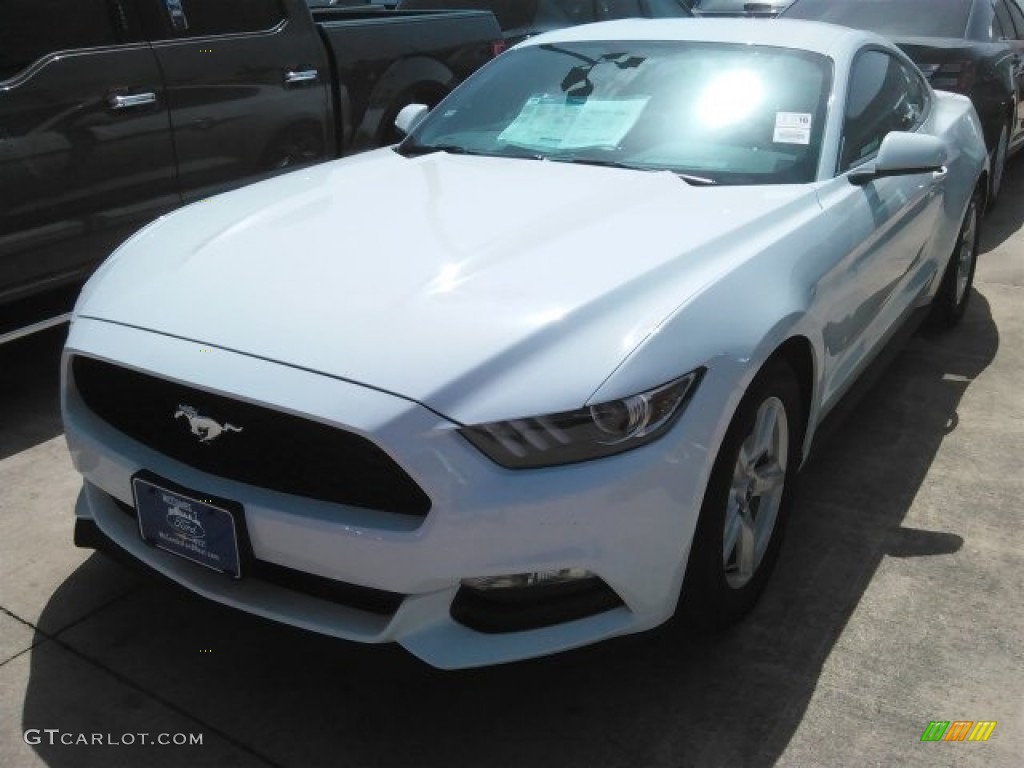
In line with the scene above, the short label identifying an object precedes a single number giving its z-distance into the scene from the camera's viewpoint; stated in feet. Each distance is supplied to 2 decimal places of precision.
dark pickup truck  13.84
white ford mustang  7.16
